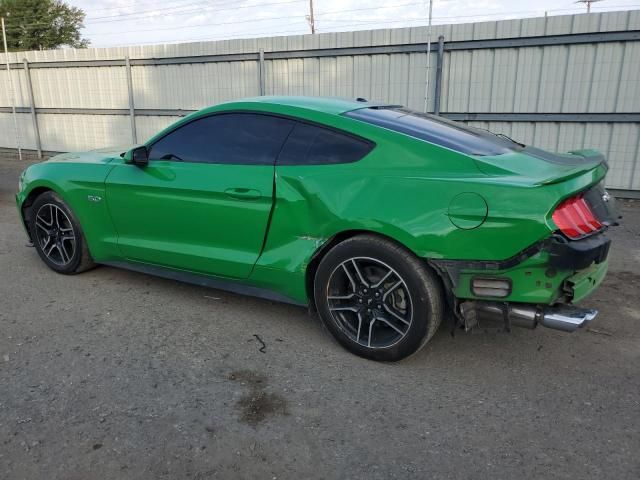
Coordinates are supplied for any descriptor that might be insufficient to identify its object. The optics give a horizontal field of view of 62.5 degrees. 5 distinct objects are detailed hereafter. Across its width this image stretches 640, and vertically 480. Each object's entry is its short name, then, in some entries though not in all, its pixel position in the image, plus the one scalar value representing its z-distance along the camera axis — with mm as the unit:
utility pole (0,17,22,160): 13758
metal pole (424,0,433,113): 8820
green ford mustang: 2812
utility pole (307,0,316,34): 42747
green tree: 42594
